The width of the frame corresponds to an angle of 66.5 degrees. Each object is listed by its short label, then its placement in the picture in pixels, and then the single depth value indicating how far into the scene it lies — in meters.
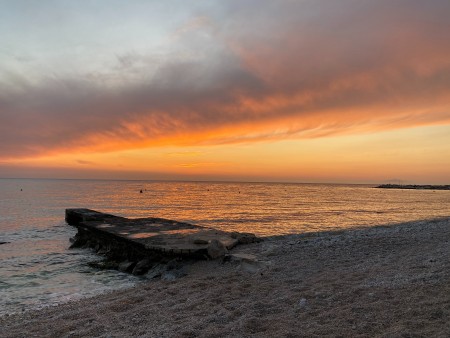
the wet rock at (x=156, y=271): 11.59
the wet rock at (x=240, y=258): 11.06
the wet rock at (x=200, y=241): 13.45
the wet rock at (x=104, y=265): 13.88
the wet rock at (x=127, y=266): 13.25
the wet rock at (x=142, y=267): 12.60
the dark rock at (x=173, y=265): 11.71
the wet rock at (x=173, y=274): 10.59
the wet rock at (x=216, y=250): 11.93
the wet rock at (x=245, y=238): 14.98
